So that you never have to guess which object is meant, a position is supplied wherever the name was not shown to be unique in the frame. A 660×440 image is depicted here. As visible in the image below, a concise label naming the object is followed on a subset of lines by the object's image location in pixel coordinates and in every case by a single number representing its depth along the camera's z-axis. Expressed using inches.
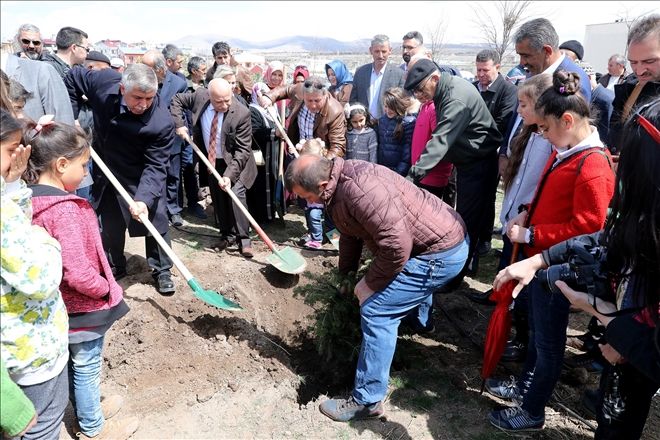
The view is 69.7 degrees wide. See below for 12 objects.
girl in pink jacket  86.0
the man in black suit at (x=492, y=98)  179.9
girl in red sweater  97.4
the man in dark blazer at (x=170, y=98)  248.7
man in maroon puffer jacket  102.0
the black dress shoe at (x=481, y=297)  175.3
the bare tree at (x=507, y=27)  718.5
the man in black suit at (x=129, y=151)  154.6
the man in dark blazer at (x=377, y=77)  261.4
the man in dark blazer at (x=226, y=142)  203.3
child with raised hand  64.2
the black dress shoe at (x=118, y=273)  181.5
